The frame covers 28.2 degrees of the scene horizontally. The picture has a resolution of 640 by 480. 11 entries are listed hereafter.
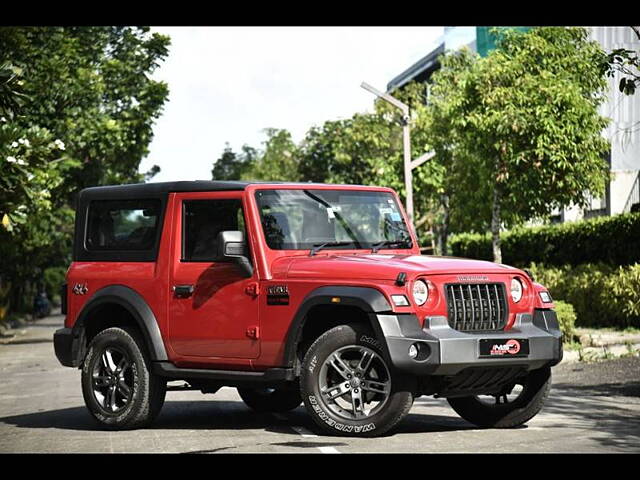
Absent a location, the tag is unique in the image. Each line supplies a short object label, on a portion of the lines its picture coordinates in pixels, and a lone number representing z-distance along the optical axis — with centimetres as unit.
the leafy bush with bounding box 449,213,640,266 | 2552
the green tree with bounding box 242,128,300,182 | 6556
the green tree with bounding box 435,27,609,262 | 2620
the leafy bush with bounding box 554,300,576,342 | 2142
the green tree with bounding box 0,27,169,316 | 3450
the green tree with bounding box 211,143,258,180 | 10488
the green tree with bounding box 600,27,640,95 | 1330
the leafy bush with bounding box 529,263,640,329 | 2416
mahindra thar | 1005
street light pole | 2691
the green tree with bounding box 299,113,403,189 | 4825
